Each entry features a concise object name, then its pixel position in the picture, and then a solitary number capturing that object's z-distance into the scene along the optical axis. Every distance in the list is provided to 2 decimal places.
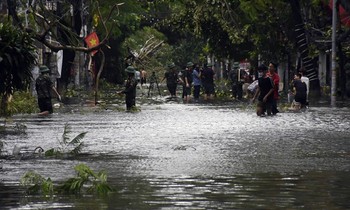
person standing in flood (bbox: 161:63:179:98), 52.00
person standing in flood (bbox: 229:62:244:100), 49.38
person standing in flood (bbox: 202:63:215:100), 50.25
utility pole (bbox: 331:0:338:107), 43.66
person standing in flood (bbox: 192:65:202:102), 50.62
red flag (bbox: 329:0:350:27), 45.97
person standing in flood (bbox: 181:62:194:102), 48.72
